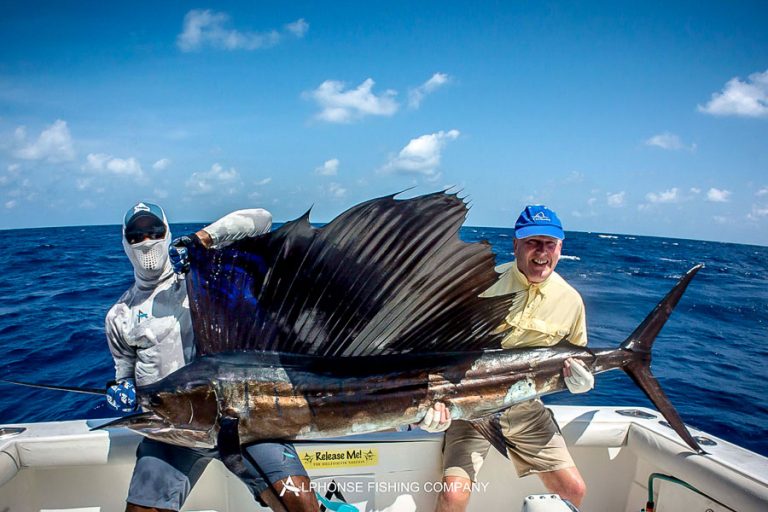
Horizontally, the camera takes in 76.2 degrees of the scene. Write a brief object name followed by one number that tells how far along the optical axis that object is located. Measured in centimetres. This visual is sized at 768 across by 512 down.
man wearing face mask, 175
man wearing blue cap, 218
